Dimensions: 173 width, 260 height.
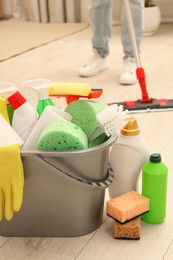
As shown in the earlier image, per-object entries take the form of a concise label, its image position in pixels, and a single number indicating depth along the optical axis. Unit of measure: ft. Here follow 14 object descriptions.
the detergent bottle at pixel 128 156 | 6.56
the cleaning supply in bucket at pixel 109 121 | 6.22
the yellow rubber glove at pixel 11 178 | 5.90
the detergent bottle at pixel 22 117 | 6.33
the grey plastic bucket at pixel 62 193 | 6.04
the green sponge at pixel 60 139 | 5.94
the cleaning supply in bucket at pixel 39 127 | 6.23
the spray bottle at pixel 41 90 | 6.49
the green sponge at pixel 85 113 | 6.31
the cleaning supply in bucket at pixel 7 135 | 6.05
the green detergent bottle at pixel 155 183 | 6.37
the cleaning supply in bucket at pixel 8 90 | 6.39
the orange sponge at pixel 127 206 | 6.20
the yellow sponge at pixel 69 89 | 6.50
